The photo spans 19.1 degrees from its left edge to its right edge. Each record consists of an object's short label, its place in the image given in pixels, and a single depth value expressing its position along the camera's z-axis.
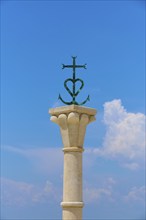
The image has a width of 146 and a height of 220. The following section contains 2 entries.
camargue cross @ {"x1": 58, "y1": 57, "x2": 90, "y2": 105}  18.75
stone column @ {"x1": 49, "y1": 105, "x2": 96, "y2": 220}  17.80
